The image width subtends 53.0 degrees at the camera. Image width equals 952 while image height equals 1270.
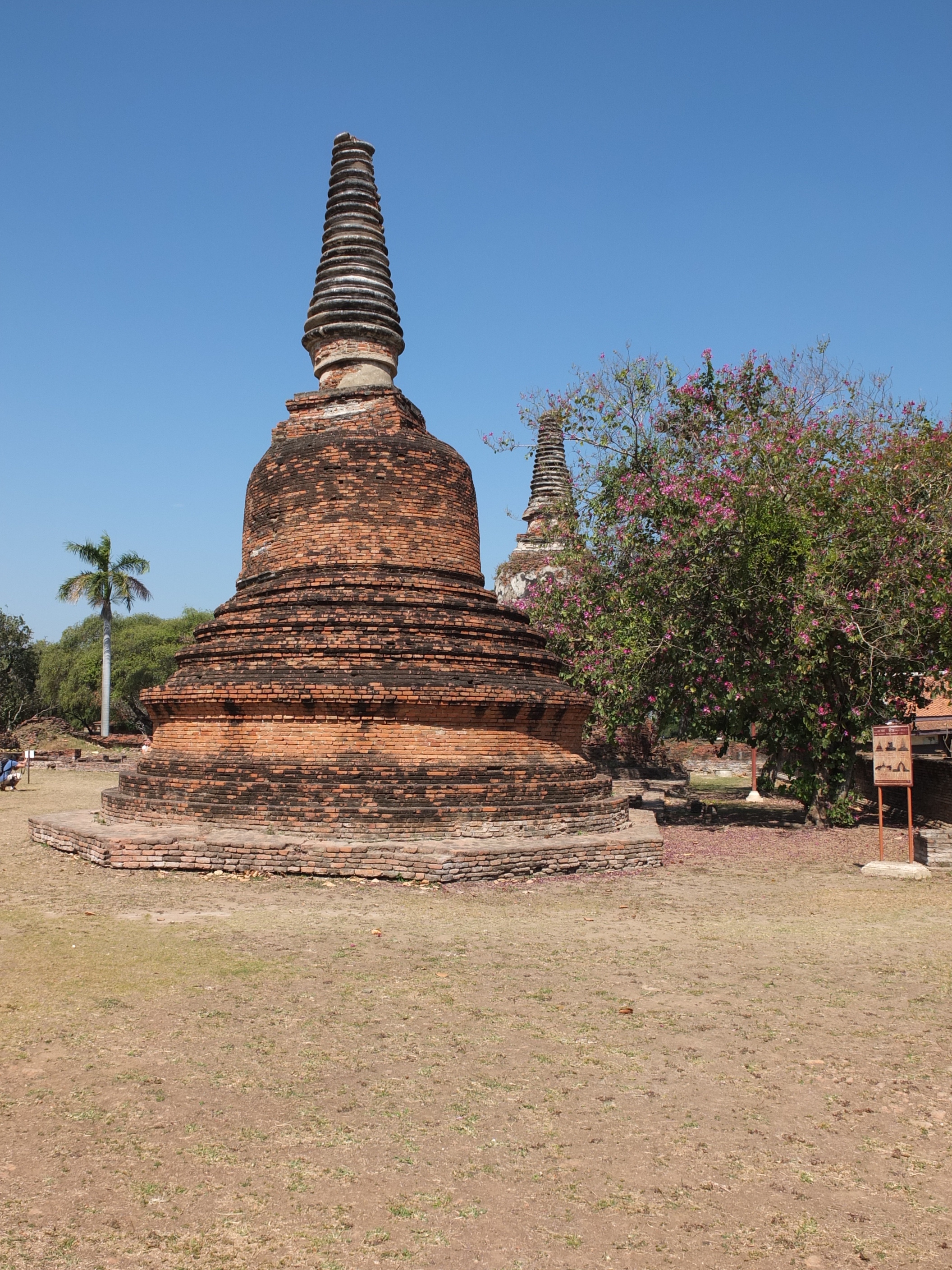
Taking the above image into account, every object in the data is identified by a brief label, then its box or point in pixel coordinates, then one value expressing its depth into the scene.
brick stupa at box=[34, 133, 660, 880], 10.39
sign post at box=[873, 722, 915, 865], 11.05
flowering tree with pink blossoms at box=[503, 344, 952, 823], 13.81
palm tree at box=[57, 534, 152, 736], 38.47
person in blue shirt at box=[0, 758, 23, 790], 22.05
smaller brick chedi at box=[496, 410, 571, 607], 35.22
